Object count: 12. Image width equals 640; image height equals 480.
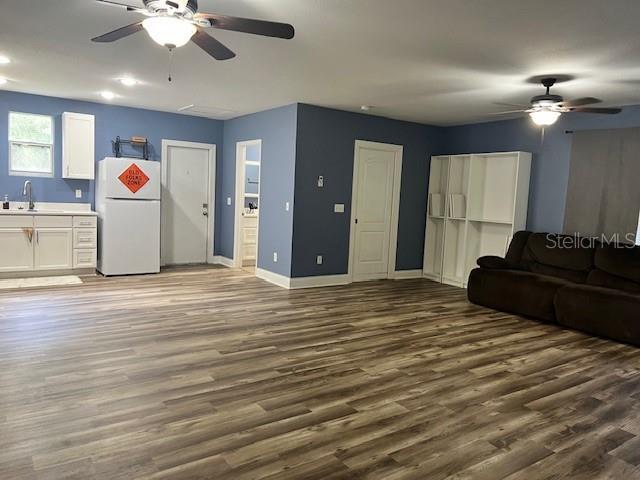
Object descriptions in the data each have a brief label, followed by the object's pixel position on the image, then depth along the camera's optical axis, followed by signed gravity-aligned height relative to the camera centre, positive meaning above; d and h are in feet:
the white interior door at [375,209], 22.71 -0.55
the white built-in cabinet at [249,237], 25.72 -2.49
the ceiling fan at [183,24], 7.78 +2.88
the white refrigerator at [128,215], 21.20 -1.34
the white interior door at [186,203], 25.07 -0.77
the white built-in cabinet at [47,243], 19.77 -2.64
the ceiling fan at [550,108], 14.34 +3.11
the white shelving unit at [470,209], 21.03 -0.27
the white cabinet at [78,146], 21.40 +1.73
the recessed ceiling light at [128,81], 16.93 +3.85
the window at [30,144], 21.06 +1.66
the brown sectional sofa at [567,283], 15.15 -2.74
